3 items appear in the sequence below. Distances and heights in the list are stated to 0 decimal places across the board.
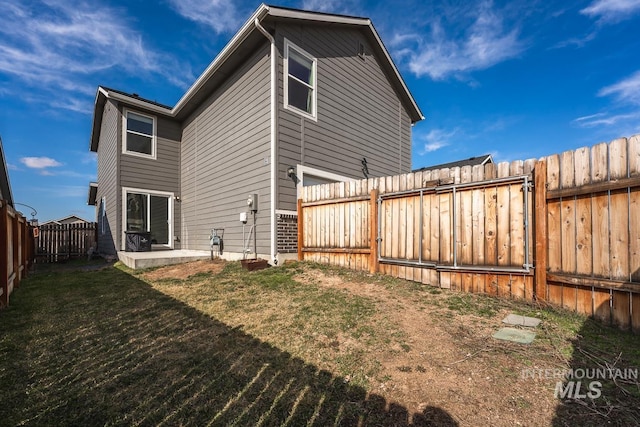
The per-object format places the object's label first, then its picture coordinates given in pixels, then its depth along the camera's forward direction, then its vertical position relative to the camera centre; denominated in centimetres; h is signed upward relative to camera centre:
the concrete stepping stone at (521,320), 322 -119
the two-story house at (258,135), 734 +284
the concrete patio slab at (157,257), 779 -114
